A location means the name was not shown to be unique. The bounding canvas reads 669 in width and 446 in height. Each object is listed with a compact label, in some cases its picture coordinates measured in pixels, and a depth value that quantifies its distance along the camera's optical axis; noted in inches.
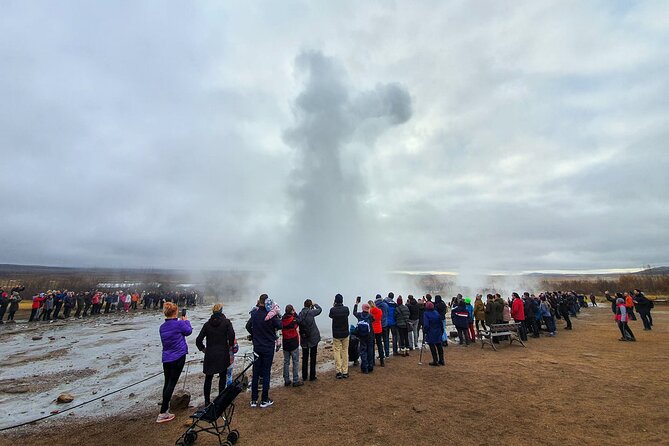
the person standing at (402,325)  407.8
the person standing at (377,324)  355.3
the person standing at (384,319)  391.2
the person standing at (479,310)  519.8
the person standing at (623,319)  458.9
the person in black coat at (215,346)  235.5
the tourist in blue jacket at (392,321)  403.9
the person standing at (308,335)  293.9
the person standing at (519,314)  492.1
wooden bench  445.7
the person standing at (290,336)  280.4
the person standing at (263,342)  248.4
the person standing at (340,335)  312.5
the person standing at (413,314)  443.2
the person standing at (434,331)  348.2
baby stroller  168.1
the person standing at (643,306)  544.4
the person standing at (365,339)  330.0
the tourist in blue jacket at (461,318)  453.4
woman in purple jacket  218.5
